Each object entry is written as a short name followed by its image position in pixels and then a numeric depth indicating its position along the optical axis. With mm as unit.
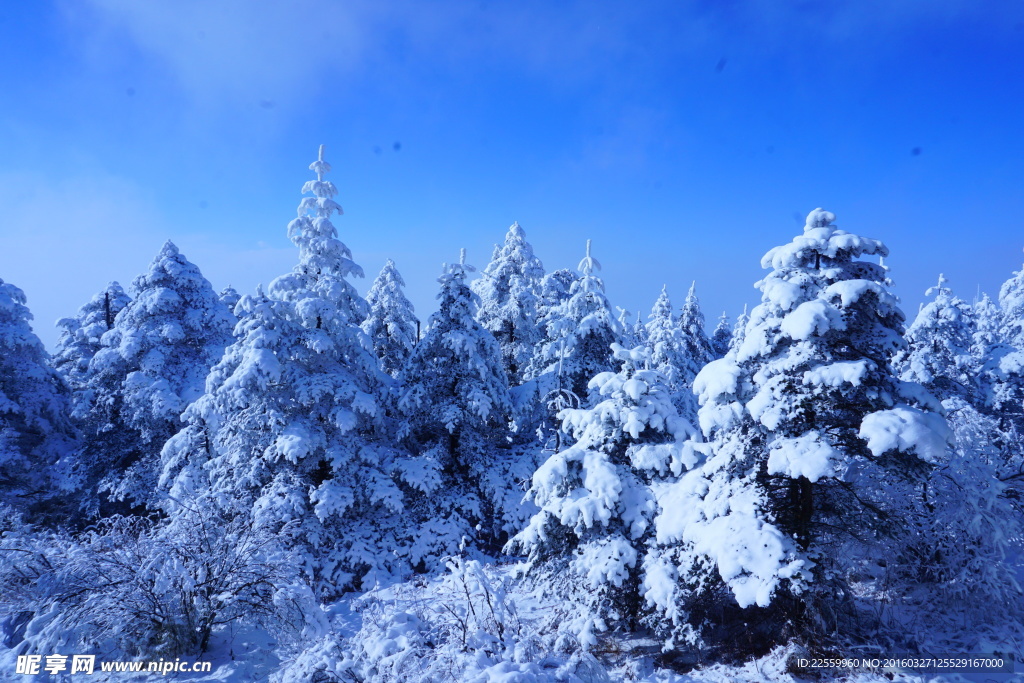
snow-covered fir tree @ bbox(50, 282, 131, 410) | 26500
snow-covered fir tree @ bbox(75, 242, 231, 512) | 19031
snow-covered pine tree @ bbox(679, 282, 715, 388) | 37156
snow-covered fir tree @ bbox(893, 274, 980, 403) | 20984
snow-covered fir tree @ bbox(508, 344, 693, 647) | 9484
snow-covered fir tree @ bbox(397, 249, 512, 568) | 16312
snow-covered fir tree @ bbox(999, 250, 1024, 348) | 25859
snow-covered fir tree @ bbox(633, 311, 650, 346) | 41025
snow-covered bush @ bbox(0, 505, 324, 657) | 8664
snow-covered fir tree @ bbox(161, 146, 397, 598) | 13750
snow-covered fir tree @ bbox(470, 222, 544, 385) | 24062
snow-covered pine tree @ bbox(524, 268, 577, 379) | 24391
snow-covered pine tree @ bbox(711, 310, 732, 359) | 48656
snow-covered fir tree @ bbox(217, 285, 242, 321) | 28391
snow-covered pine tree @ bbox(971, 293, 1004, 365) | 29688
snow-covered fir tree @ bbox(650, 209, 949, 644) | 7301
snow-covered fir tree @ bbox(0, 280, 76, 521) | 18969
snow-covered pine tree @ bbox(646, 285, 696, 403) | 28438
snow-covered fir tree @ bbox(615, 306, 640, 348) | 19172
